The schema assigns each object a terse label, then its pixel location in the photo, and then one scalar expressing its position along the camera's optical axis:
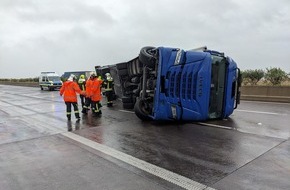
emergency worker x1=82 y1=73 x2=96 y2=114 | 7.76
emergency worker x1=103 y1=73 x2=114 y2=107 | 9.60
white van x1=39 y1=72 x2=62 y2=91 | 23.09
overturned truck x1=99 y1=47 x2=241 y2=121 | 5.76
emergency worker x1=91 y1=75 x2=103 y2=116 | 7.75
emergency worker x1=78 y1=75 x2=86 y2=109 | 8.60
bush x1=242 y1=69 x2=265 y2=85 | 14.27
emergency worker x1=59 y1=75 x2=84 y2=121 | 7.11
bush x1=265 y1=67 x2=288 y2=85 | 13.03
